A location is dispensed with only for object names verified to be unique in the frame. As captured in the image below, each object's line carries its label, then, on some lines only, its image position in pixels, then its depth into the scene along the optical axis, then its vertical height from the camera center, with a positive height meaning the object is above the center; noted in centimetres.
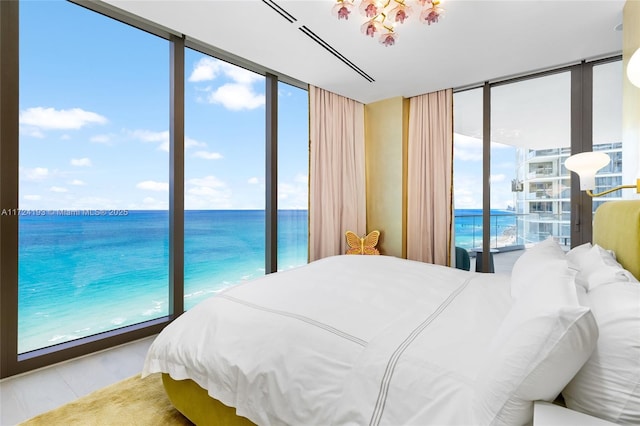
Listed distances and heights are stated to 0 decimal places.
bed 69 -45
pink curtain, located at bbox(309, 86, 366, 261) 369 +54
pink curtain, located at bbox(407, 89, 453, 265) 368 +45
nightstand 63 -46
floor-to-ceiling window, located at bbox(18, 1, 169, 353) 259 +46
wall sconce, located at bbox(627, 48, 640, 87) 117 +58
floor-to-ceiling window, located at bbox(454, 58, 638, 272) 288 +73
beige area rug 147 -104
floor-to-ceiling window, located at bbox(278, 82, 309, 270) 388 +52
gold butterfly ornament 381 -40
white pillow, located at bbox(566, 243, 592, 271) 145 -25
